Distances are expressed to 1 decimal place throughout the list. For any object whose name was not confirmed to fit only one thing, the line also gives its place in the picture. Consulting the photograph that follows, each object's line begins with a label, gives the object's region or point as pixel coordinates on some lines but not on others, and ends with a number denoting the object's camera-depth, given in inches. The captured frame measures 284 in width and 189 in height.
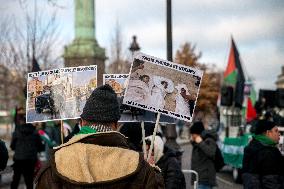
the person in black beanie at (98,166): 95.7
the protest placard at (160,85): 172.2
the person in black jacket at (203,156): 301.9
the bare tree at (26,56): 829.2
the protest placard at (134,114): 196.4
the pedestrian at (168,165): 186.5
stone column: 900.0
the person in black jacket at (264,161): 213.5
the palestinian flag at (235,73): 694.5
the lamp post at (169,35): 513.8
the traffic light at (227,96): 704.4
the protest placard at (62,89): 198.8
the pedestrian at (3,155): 235.3
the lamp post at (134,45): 768.0
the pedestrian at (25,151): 385.7
